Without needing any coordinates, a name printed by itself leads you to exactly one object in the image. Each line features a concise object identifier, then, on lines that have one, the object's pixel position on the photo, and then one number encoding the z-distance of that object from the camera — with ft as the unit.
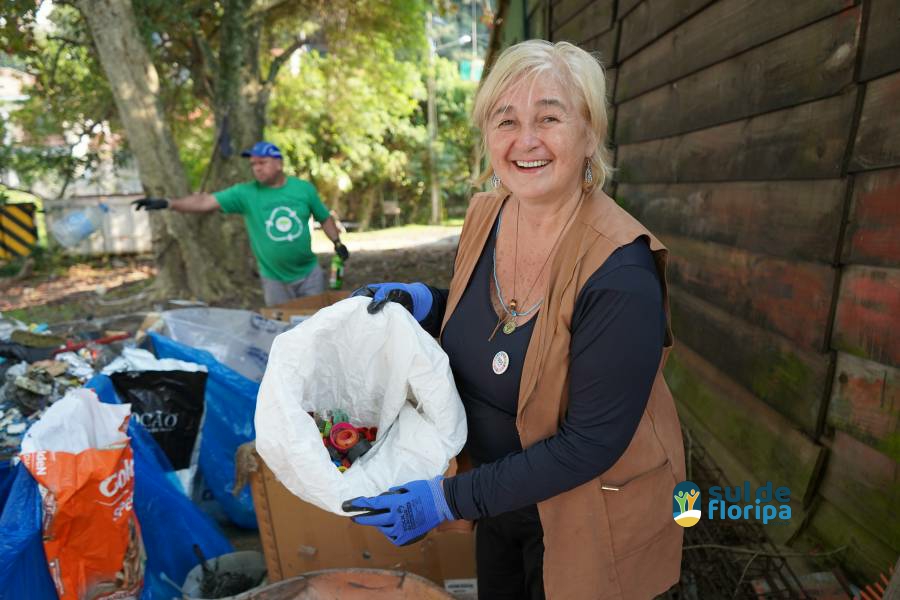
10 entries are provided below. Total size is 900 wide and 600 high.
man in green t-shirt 14.61
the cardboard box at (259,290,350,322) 11.48
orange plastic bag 5.97
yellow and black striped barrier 30.91
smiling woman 3.83
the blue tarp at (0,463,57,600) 5.67
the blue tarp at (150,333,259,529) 9.53
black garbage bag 8.53
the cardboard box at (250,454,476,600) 7.11
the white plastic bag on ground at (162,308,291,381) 10.64
